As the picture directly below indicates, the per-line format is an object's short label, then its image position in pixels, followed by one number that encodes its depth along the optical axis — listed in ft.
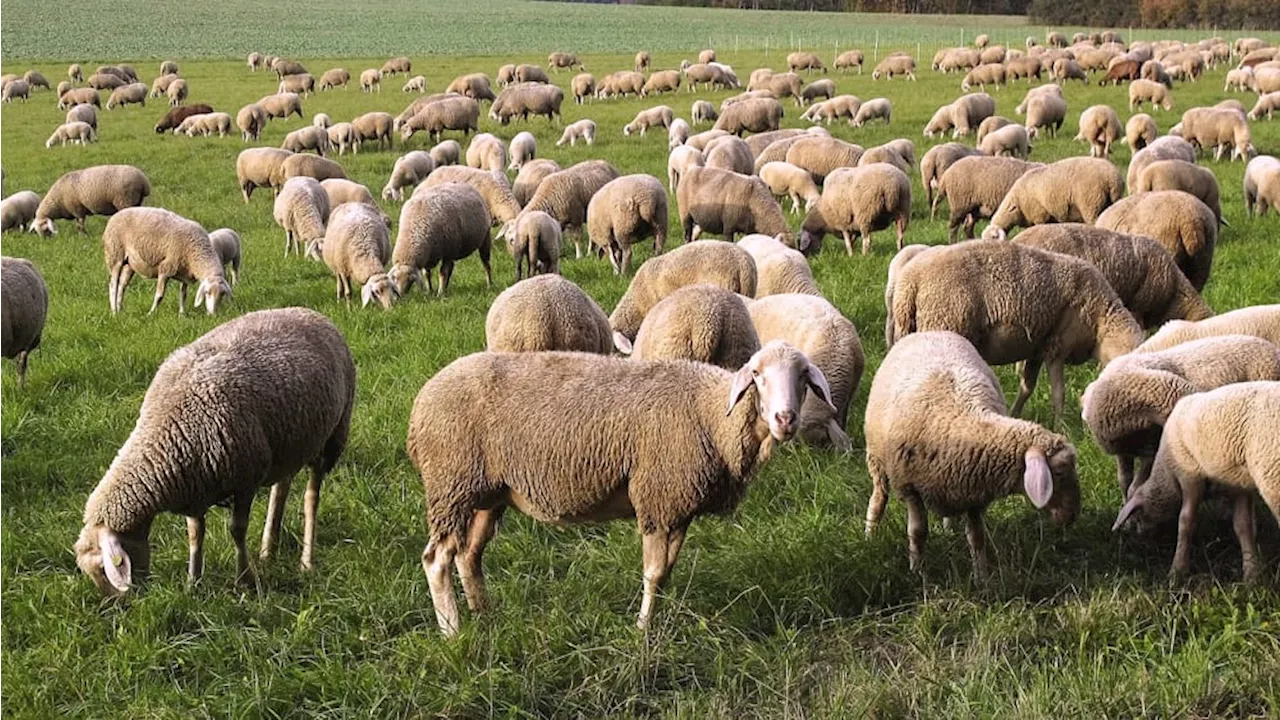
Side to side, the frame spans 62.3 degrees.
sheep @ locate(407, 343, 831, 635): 15.29
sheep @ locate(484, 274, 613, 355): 23.91
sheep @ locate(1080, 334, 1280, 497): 18.71
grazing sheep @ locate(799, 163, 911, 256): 42.75
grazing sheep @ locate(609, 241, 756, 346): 29.45
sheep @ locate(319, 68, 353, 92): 138.62
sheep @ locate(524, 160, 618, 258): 46.55
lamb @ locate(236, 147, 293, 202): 63.16
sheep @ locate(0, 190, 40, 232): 55.52
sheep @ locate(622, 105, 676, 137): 90.68
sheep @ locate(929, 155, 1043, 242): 45.52
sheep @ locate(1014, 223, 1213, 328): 27.14
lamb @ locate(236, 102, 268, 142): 91.40
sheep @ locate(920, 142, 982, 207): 54.49
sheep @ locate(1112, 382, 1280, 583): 15.75
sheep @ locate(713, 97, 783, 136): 84.07
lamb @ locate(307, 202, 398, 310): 36.06
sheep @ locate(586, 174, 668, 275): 41.16
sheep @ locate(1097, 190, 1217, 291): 31.17
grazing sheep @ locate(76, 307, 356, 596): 16.34
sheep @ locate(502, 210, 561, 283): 39.14
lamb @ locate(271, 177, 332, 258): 46.65
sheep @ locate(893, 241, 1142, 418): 23.54
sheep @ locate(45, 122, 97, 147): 88.02
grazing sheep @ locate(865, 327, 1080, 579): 16.17
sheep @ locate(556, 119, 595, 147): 84.28
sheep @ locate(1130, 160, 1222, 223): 40.83
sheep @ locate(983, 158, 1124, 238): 39.24
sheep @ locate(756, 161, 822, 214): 52.40
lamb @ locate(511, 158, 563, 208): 52.44
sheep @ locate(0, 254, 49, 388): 27.20
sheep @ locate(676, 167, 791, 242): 42.52
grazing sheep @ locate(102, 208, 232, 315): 35.94
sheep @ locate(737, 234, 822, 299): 30.12
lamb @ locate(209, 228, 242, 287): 40.45
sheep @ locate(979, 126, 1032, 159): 64.85
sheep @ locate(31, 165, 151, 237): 54.03
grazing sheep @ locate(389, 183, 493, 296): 37.73
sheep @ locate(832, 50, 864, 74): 148.77
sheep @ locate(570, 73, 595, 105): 117.70
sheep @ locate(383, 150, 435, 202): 61.98
